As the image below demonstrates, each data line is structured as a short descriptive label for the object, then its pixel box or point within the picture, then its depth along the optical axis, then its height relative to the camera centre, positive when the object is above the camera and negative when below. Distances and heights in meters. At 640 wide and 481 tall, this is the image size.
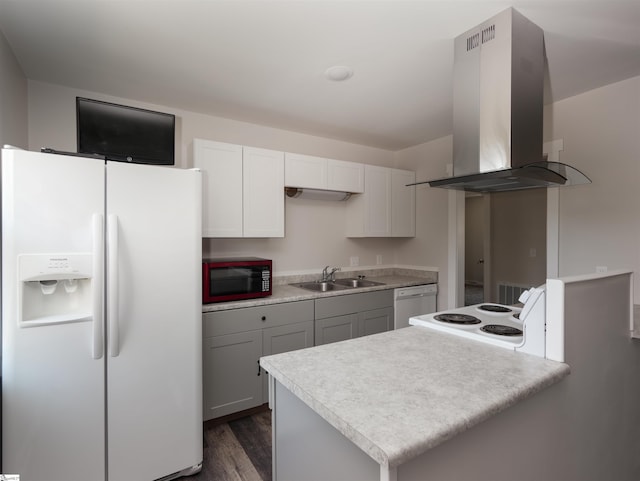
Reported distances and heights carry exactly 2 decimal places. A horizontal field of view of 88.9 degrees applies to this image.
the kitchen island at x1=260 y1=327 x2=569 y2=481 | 0.83 -0.47
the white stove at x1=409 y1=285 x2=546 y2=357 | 1.32 -0.43
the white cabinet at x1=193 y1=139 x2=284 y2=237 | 2.53 +0.42
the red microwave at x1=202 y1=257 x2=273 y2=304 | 2.38 -0.30
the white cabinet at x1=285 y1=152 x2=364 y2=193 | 3.00 +0.66
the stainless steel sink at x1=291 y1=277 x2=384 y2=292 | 3.22 -0.46
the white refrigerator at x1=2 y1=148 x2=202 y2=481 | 1.49 -0.40
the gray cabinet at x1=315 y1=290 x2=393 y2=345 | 2.82 -0.69
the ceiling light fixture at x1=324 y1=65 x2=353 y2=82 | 2.10 +1.11
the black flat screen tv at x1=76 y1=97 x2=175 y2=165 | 1.97 +0.69
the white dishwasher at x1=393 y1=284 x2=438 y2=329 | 3.30 -0.64
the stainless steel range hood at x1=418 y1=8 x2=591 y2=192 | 1.55 +0.67
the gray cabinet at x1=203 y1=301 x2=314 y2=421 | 2.33 -0.81
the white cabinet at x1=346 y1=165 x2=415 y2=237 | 3.54 +0.39
